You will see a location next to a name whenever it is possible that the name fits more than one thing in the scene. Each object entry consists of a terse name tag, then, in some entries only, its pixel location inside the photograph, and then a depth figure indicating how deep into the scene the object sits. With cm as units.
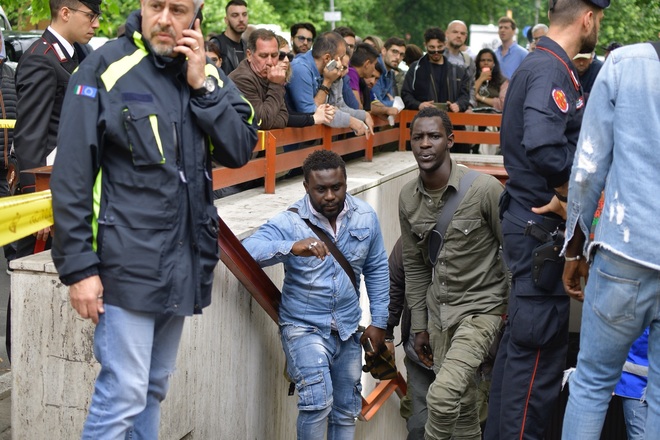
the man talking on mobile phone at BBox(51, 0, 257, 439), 346
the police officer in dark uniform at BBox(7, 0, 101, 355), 496
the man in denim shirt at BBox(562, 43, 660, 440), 356
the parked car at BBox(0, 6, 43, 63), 1597
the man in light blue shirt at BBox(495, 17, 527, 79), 1586
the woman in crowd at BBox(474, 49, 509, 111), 1382
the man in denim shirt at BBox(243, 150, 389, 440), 552
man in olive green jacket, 604
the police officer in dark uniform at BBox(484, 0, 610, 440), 465
